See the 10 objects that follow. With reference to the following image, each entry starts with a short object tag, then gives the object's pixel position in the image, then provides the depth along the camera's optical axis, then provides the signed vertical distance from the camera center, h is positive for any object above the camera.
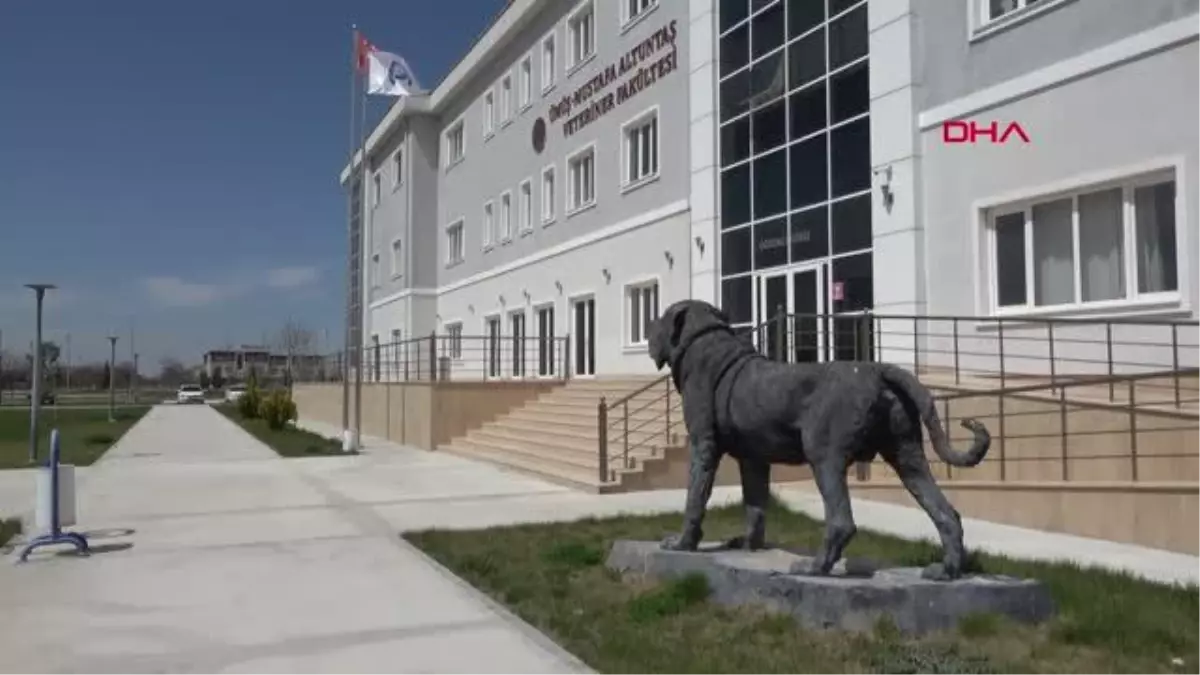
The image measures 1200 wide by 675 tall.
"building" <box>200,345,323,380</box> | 99.03 +2.50
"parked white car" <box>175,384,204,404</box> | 83.64 -0.79
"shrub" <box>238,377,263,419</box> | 42.84 -0.65
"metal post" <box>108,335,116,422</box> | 49.50 +0.45
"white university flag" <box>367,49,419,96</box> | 29.98 +8.41
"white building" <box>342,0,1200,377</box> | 12.59 +3.34
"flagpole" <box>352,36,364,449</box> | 26.11 +1.05
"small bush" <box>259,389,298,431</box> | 36.22 -0.82
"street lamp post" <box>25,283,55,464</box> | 19.83 +0.09
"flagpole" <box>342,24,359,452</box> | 25.69 +0.54
